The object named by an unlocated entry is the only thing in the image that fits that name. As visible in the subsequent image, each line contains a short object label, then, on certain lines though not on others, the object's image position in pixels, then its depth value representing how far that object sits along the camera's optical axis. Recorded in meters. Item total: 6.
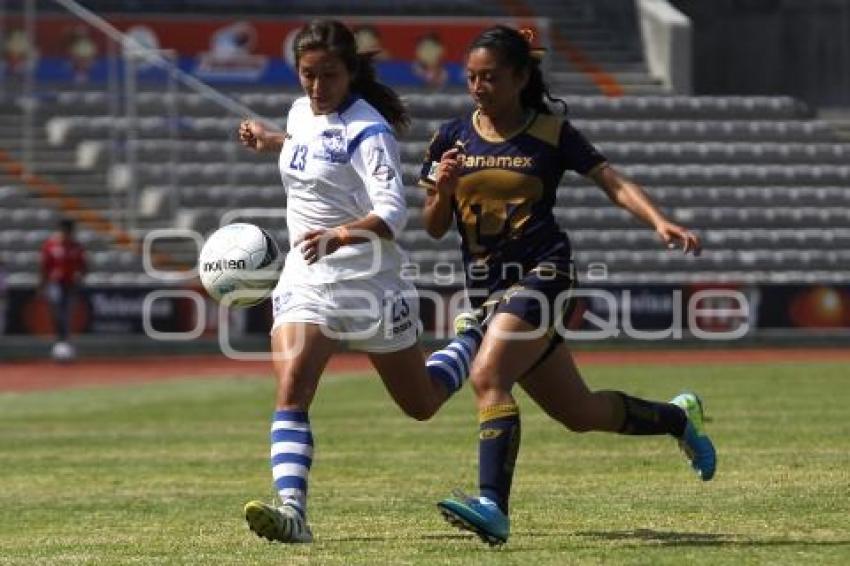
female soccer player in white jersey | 16.80
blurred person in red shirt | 55.66
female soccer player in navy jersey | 16.75
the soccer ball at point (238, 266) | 17.98
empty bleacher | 63.22
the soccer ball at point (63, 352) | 55.75
